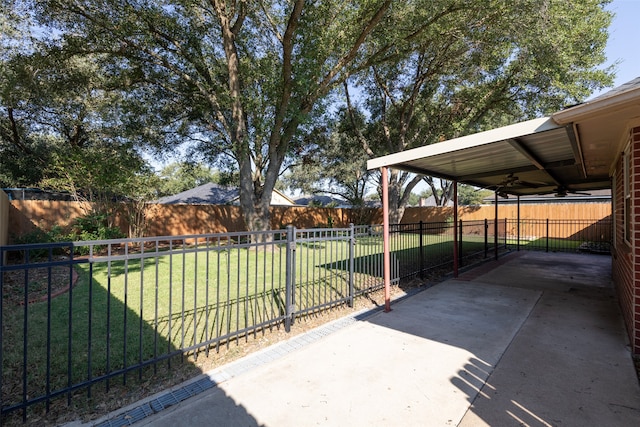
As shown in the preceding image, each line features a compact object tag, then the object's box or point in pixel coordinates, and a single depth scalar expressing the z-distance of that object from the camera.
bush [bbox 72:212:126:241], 10.71
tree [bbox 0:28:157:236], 9.79
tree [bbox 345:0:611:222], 9.34
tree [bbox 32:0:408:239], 8.95
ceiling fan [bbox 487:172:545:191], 8.08
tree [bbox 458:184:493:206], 39.19
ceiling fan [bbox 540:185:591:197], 10.74
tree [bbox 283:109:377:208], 18.36
